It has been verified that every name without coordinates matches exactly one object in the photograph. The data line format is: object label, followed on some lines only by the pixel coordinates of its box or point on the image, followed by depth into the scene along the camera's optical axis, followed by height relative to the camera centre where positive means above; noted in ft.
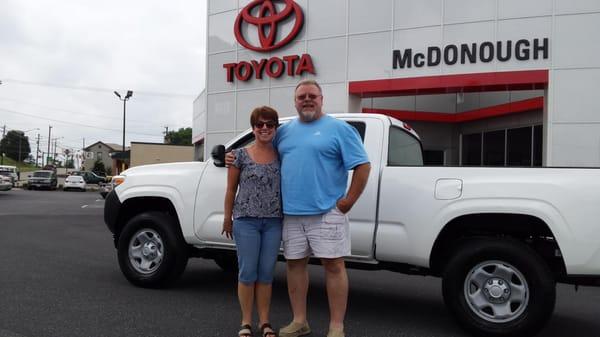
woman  12.40 -1.03
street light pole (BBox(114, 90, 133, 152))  140.43 +18.37
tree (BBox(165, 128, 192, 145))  372.52 +22.09
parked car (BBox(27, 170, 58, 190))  118.42 -3.51
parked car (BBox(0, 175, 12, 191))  86.92 -3.28
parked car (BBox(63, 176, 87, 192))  121.43 -4.34
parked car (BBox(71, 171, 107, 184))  153.89 -3.94
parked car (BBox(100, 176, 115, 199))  91.60 -4.47
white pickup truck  12.17 -1.36
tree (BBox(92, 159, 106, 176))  261.65 -1.05
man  11.96 -0.37
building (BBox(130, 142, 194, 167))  153.79 +4.10
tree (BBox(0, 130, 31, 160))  377.50 +14.31
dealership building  42.75 +9.43
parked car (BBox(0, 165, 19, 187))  121.75 -1.91
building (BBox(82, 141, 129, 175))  359.15 +9.44
